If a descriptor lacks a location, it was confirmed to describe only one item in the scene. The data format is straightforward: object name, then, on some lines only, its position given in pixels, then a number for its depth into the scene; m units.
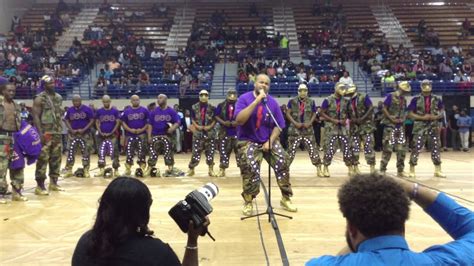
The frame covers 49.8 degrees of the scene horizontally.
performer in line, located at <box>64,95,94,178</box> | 10.62
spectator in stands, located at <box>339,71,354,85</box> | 19.23
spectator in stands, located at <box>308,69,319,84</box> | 20.42
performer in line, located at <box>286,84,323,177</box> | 10.30
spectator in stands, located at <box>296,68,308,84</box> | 20.66
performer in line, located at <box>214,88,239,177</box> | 11.02
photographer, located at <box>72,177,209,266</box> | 2.14
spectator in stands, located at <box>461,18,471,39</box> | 26.25
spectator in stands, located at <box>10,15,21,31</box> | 27.90
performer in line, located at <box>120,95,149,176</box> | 10.79
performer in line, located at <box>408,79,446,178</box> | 9.73
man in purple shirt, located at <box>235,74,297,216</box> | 6.27
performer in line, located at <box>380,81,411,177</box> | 9.86
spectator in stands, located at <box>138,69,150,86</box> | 20.81
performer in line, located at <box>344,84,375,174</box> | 10.17
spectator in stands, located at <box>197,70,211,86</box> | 21.20
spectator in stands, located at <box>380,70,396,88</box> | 19.94
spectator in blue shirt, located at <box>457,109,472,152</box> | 17.52
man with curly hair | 1.71
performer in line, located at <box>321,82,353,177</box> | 10.16
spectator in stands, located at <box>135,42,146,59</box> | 24.89
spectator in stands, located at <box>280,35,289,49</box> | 25.13
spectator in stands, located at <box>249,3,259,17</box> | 29.16
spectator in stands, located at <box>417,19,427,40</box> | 25.98
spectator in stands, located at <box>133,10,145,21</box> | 29.08
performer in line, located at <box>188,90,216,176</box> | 11.00
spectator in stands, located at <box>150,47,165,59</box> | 24.34
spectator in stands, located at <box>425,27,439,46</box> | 25.23
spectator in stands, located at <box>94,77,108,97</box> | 20.16
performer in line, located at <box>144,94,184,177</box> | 10.79
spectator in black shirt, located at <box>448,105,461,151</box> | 17.97
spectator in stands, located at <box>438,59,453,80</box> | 21.08
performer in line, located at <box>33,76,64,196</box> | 8.30
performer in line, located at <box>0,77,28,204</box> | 7.34
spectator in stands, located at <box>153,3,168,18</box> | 29.41
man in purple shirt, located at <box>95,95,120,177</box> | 10.75
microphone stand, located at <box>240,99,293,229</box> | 6.01
